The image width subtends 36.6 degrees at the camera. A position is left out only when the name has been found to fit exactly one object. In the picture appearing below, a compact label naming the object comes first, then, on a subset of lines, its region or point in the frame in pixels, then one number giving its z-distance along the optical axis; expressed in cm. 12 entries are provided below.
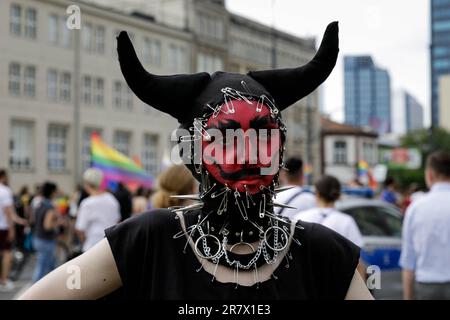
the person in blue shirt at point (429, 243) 490
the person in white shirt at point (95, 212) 709
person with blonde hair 489
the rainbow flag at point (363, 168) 2507
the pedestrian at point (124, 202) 899
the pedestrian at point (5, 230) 963
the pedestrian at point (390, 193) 1422
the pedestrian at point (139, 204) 862
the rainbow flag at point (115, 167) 1092
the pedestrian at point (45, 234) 934
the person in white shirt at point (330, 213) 493
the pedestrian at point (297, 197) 551
